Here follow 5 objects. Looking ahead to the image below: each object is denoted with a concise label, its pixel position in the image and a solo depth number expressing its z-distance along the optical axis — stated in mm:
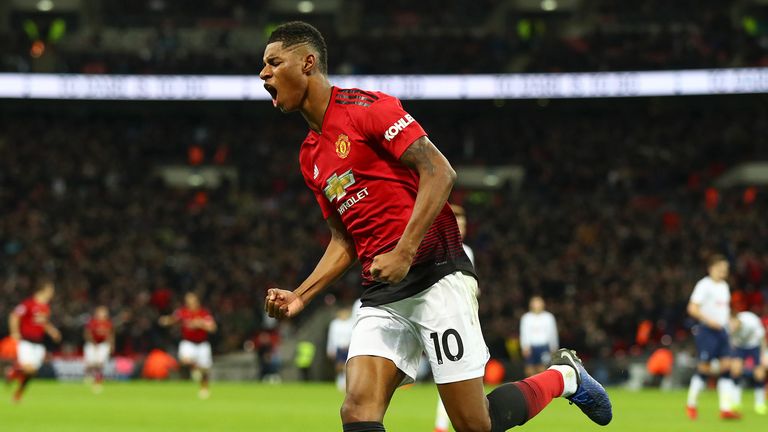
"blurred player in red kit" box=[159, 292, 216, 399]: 24453
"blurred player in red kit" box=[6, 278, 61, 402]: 20438
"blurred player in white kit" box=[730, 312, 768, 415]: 17797
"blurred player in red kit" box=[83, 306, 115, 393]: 27281
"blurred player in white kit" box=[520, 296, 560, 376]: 24328
